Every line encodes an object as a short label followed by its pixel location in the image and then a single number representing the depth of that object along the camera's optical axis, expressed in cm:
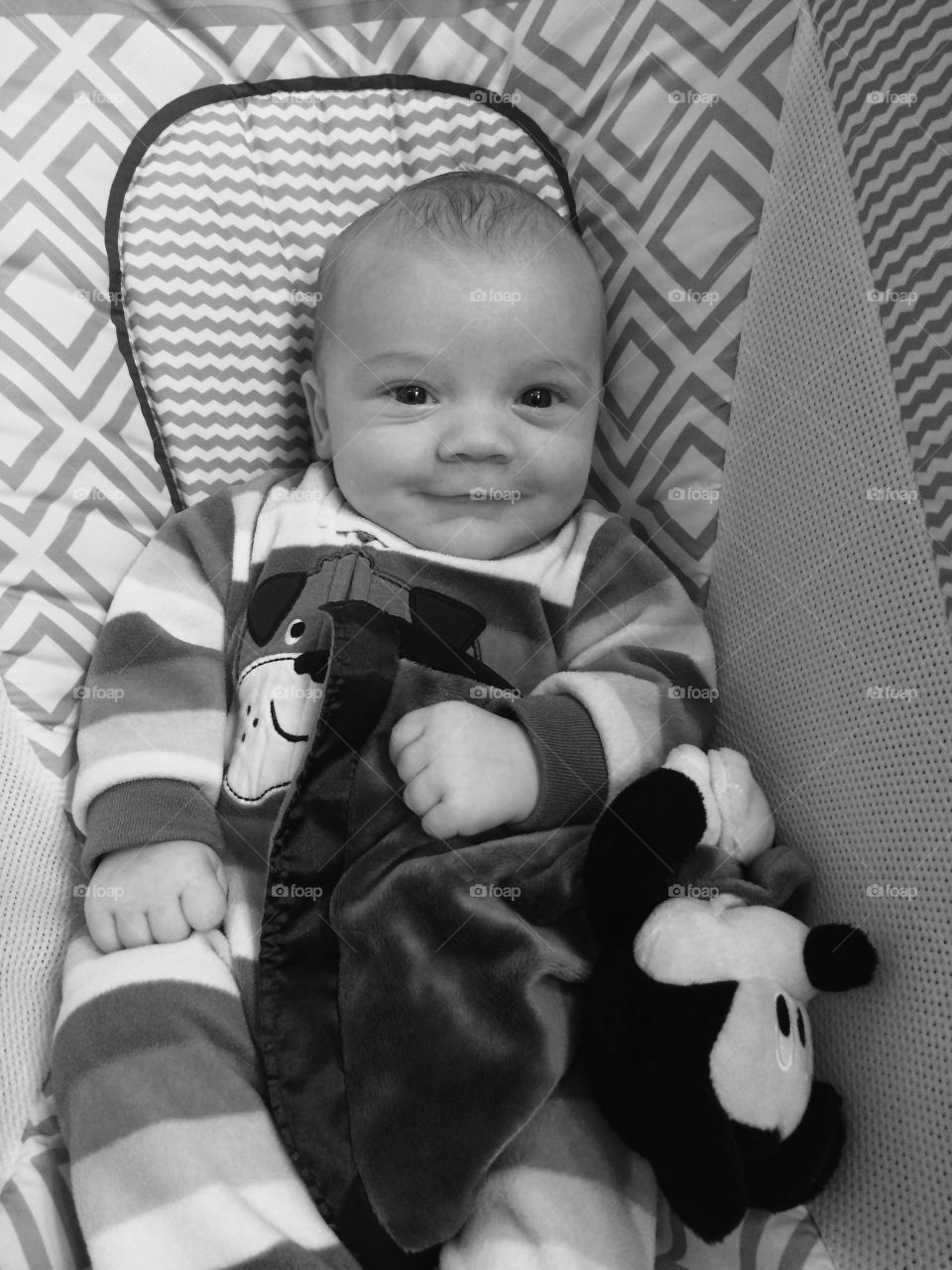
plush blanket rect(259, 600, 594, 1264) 80
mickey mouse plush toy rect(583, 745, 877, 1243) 75
